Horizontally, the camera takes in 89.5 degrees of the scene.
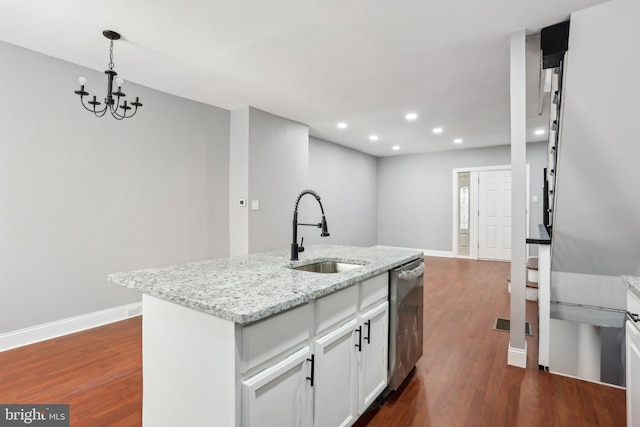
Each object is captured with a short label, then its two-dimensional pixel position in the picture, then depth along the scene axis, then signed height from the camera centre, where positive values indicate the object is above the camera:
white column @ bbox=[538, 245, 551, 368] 2.47 -0.69
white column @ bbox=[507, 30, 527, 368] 2.45 +0.16
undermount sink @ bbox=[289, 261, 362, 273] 2.18 -0.37
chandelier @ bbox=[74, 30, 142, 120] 2.49 +1.05
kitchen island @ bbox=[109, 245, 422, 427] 1.11 -0.54
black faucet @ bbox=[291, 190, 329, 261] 2.04 -0.21
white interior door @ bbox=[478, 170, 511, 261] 6.86 +0.00
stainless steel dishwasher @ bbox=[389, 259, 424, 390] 2.03 -0.70
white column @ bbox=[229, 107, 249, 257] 4.36 +0.43
